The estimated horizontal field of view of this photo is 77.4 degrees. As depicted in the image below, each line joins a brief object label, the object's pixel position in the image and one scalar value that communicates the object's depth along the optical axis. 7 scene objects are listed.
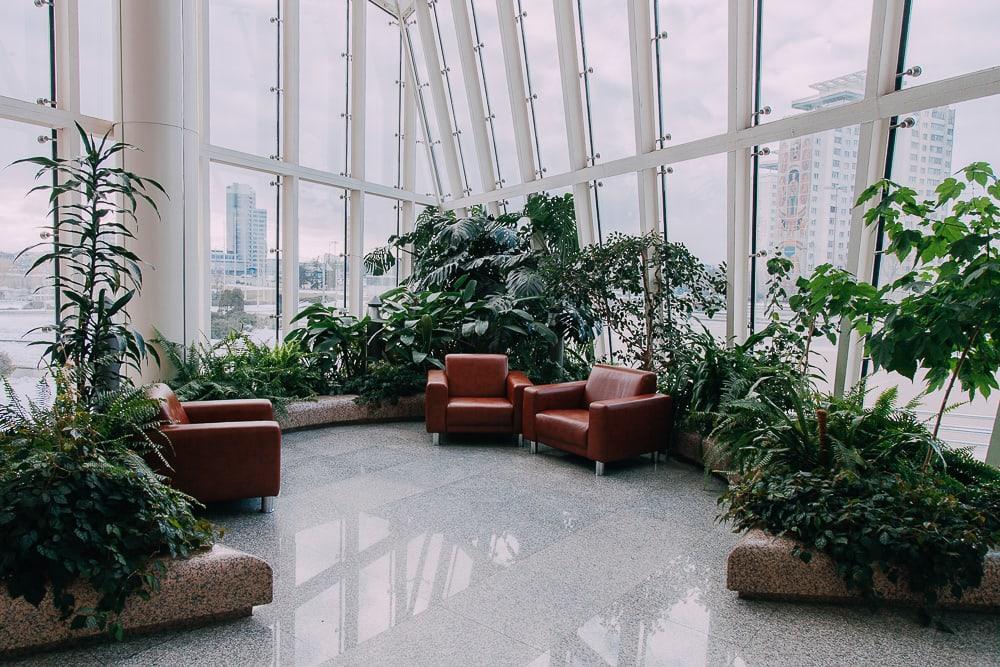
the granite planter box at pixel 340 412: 6.31
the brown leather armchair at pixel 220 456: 3.68
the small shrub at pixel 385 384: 6.76
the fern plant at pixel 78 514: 2.31
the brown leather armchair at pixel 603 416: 4.97
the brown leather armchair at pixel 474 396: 5.86
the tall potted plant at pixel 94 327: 3.65
